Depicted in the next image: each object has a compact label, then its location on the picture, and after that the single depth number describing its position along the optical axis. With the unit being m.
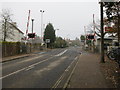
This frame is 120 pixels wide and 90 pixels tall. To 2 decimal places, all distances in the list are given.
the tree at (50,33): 70.69
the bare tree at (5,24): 34.09
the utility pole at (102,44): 16.56
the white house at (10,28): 35.88
